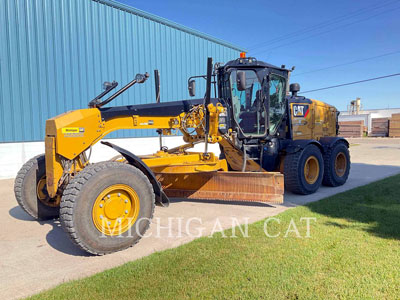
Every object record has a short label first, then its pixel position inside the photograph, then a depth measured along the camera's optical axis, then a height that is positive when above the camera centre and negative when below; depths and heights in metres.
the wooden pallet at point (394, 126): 32.81 -0.14
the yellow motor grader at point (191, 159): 3.89 -0.56
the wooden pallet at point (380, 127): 34.29 -0.25
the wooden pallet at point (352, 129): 35.41 -0.48
